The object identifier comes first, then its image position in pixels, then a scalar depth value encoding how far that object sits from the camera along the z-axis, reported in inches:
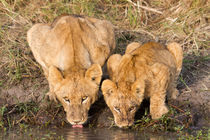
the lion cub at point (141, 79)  587.2
